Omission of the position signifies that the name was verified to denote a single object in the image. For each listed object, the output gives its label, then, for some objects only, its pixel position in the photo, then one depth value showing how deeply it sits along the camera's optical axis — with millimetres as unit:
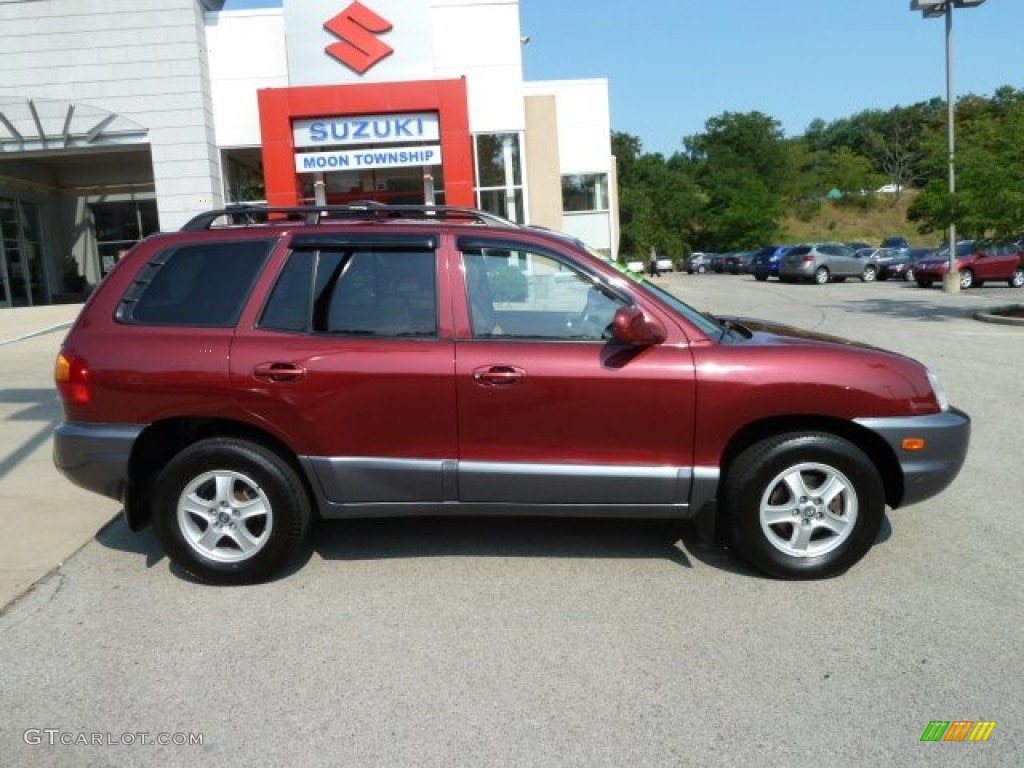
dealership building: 19797
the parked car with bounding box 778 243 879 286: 34125
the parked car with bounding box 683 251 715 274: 60500
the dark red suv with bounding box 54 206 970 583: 4281
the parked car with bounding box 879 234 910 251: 40031
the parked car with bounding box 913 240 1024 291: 26938
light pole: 22422
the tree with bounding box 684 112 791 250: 73312
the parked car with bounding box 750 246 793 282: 38812
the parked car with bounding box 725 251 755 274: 51350
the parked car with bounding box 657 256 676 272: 59631
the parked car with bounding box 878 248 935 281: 34812
